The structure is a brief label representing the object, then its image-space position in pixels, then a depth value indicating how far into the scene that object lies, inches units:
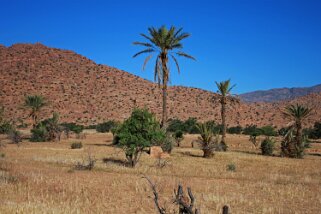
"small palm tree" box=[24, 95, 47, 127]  2118.6
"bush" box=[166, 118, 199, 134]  2329.0
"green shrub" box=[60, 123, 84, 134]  2129.7
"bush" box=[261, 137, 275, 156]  1417.3
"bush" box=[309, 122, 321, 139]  2417.4
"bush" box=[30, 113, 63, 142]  1802.4
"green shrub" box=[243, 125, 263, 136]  2597.0
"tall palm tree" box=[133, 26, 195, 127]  1373.0
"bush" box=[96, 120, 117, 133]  2556.6
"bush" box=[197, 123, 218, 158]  1202.0
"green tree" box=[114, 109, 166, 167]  939.3
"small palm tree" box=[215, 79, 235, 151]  1705.2
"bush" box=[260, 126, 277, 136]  2290.7
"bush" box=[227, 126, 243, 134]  2780.5
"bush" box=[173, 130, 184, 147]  1722.4
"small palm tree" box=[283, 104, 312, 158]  1360.7
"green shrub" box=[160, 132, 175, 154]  1258.0
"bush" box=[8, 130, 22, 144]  1556.3
